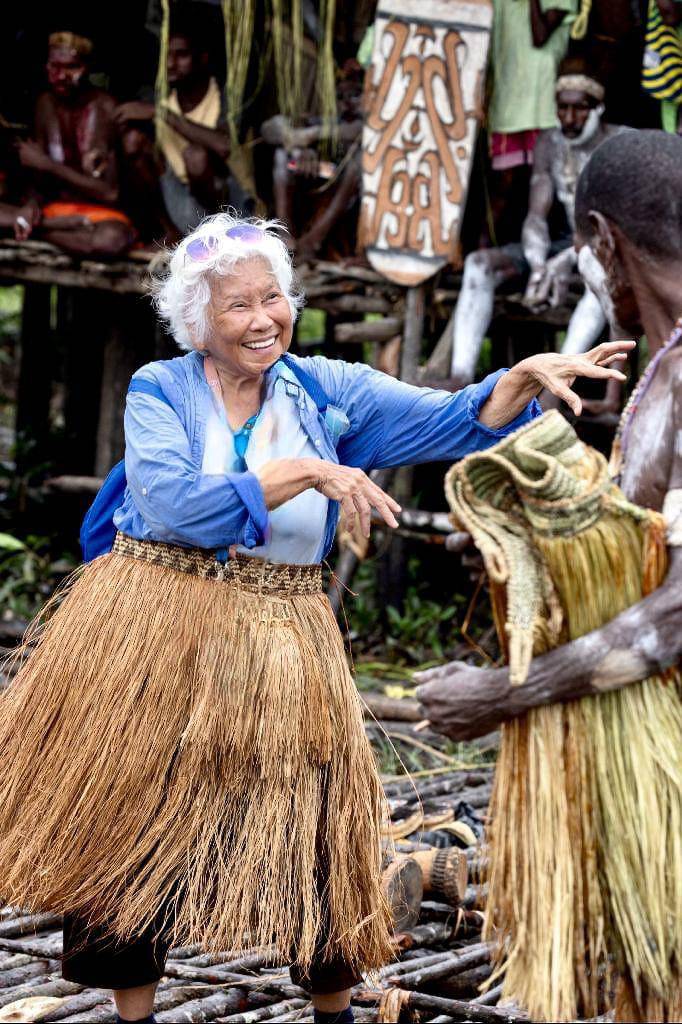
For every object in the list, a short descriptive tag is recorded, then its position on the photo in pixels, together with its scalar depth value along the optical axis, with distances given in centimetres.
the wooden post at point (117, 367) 911
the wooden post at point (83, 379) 1091
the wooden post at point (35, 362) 1130
